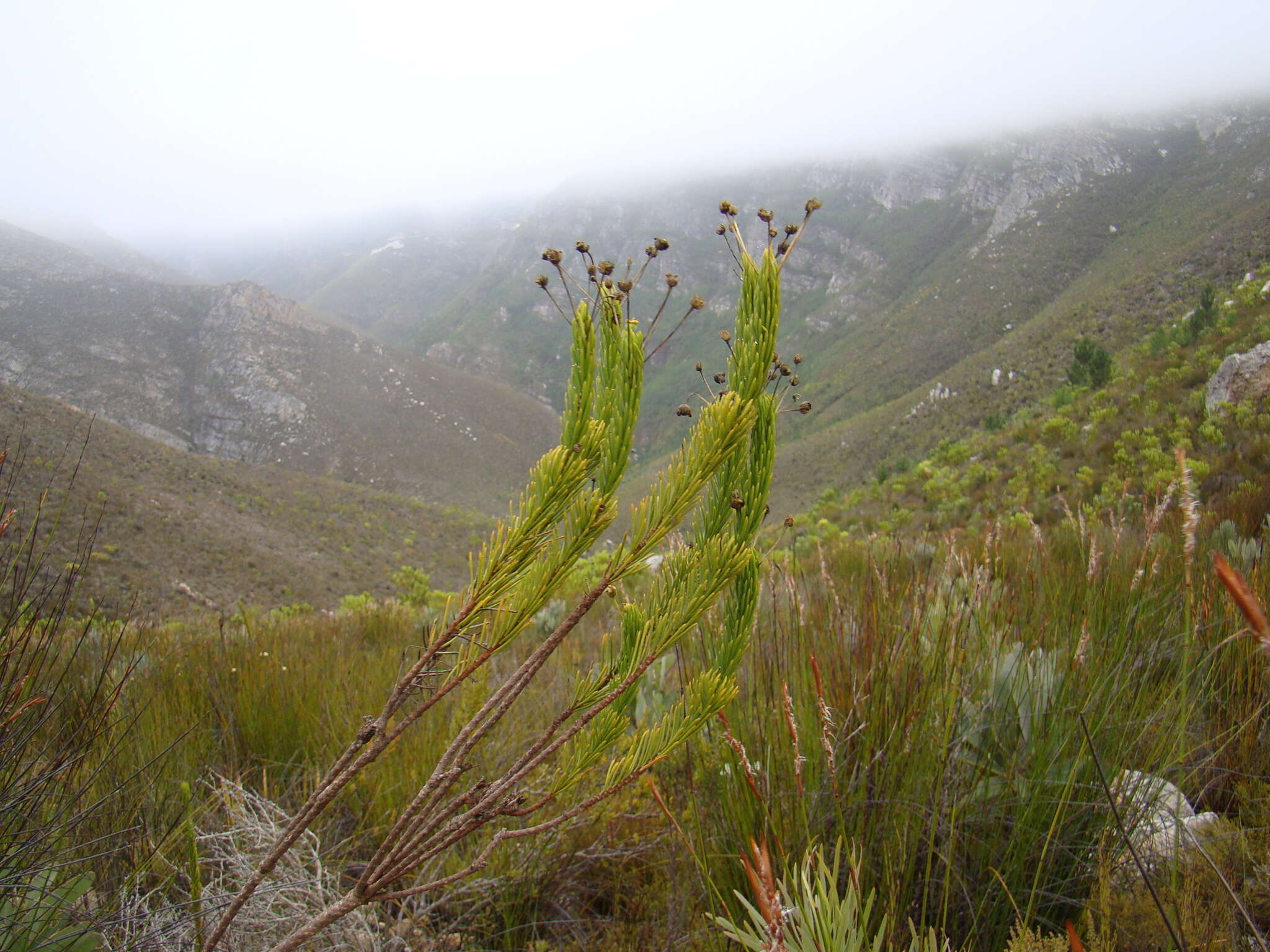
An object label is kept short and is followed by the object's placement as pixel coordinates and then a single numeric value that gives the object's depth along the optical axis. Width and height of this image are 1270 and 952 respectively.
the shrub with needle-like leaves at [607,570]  0.97
